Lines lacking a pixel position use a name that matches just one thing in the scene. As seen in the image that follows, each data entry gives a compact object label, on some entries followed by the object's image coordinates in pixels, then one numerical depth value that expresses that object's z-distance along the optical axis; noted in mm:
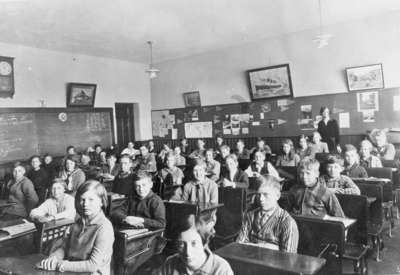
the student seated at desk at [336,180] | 3285
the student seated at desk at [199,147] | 8044
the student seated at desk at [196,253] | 1438
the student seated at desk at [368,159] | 4820
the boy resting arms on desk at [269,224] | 2088
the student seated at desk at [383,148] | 5508
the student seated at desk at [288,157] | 6215
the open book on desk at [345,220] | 2428
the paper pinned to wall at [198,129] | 9384
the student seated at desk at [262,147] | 7525
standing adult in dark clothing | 6828
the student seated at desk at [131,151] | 8592
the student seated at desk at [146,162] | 6659
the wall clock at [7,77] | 7168
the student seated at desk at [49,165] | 6984
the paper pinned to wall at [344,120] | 7062
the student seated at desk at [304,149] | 6480
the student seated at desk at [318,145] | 6605
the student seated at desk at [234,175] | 4270
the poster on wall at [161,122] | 10359
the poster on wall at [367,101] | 6711
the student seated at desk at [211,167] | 5134
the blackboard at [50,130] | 7301
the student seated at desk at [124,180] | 4461
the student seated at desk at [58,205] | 3172
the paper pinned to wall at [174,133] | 10102
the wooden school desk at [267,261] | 1606
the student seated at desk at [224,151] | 6129
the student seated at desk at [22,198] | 4320
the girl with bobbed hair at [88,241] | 1825
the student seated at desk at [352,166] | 4121
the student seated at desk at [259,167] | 4923
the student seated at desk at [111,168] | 5770
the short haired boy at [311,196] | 2773
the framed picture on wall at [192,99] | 9602
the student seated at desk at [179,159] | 7616
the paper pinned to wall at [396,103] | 6438
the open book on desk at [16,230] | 2507
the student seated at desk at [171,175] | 4898
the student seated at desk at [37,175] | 6031
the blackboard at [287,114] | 6617
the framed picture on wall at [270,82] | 7844
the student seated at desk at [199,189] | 3548
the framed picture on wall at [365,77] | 6625
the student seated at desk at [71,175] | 4746
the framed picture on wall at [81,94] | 8492
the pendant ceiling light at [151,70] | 7719
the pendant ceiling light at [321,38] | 5695
